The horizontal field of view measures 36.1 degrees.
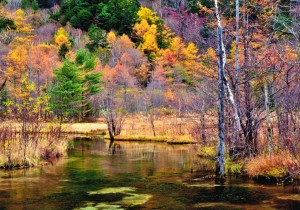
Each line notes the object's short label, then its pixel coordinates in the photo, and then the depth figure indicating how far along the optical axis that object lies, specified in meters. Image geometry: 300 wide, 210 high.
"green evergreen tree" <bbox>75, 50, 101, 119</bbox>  48.25
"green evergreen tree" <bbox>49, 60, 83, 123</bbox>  45.16
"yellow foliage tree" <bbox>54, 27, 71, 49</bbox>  73.10
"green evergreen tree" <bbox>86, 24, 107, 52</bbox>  73.31
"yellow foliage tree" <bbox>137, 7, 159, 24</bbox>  78.44
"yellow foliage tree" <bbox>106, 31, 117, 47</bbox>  72.25
